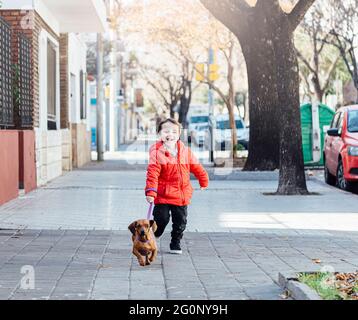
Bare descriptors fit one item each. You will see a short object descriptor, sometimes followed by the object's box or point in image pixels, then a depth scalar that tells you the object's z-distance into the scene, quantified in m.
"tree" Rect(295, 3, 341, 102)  38.38
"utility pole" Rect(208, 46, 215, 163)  28.30
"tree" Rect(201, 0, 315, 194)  17.05
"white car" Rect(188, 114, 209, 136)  56.83
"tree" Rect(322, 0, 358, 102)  35.56
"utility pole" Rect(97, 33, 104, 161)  34.19
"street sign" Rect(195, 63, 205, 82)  27.95
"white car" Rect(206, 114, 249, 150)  36.22
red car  17.97
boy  9.02
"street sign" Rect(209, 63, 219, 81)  26.88
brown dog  8.57
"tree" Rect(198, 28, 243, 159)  33.54
